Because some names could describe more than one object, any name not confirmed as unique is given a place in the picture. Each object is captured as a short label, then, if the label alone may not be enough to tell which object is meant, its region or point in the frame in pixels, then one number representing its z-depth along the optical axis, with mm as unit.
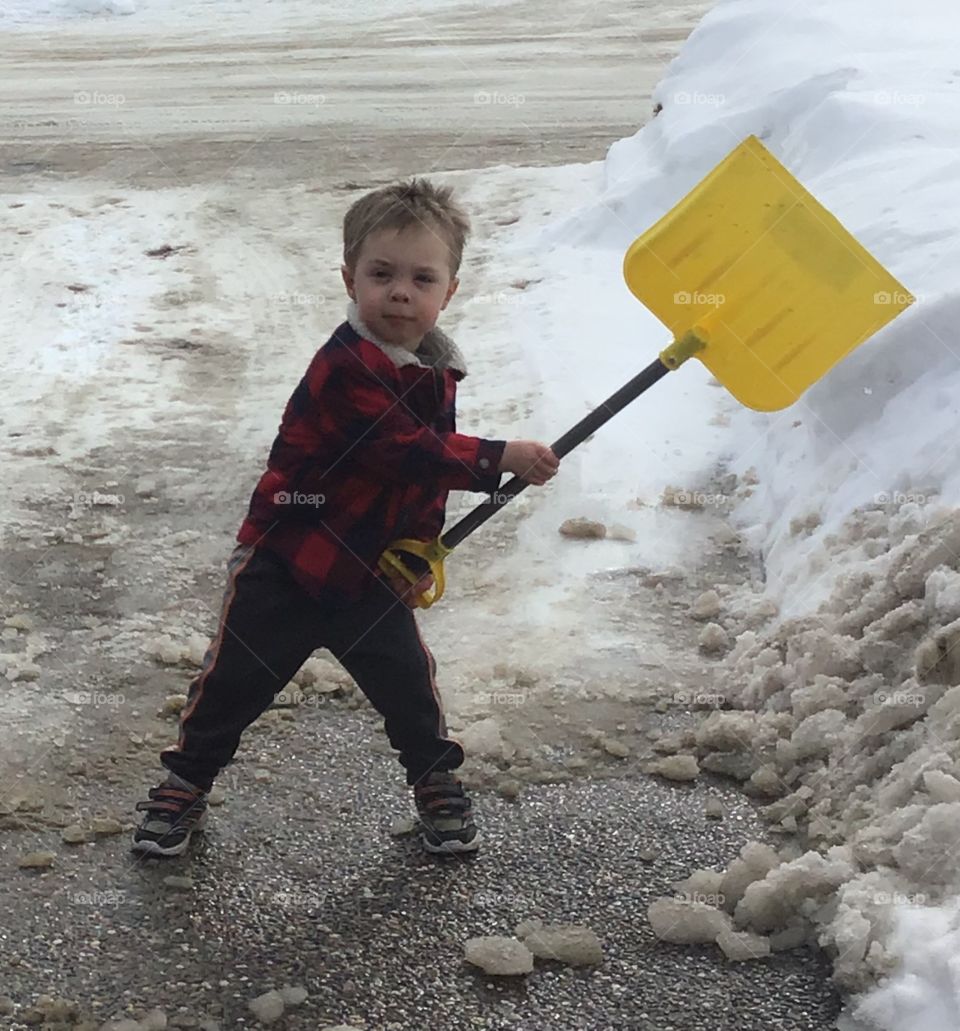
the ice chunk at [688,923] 2695
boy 2768
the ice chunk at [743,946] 2637
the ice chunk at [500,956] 2617
